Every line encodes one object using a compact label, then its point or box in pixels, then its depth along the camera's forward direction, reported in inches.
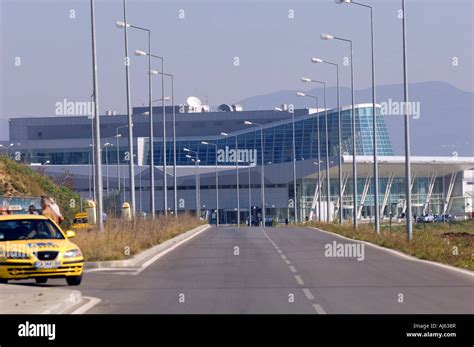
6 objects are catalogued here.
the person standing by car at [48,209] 1330.0
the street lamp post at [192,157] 4975.4
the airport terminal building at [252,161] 4266.7
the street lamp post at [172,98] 2241.6
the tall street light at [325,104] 2323.7
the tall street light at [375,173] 1845.5
